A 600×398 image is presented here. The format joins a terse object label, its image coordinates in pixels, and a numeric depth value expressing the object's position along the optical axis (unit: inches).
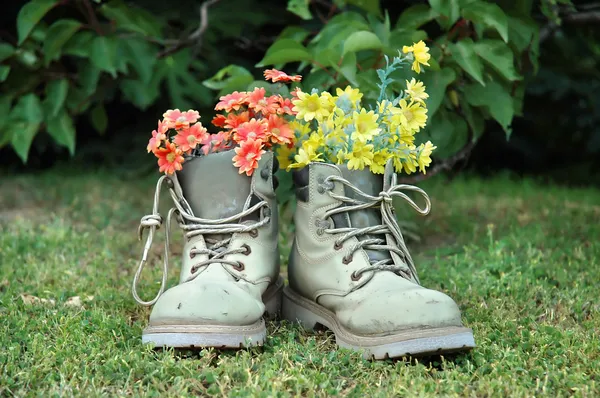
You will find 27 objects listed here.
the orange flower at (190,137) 104.2
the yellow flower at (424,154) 104.6
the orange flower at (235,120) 105.4
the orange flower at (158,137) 103.8
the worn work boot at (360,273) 100.1
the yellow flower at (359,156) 103.3
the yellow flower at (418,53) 105.0
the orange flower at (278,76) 106.0
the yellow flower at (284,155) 106.6
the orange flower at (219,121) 105.8
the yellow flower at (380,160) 103.9
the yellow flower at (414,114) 104.6
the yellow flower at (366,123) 103.3
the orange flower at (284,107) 105.6
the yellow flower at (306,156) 104.2
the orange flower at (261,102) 105.2
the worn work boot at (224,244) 100.9
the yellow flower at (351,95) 104.6
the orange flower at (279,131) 104.7
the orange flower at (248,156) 103.3
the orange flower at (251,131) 104.0
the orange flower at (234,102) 105.3
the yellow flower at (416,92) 104.4
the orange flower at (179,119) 104.3
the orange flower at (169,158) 103.9
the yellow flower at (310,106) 104.3
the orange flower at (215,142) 104.8
